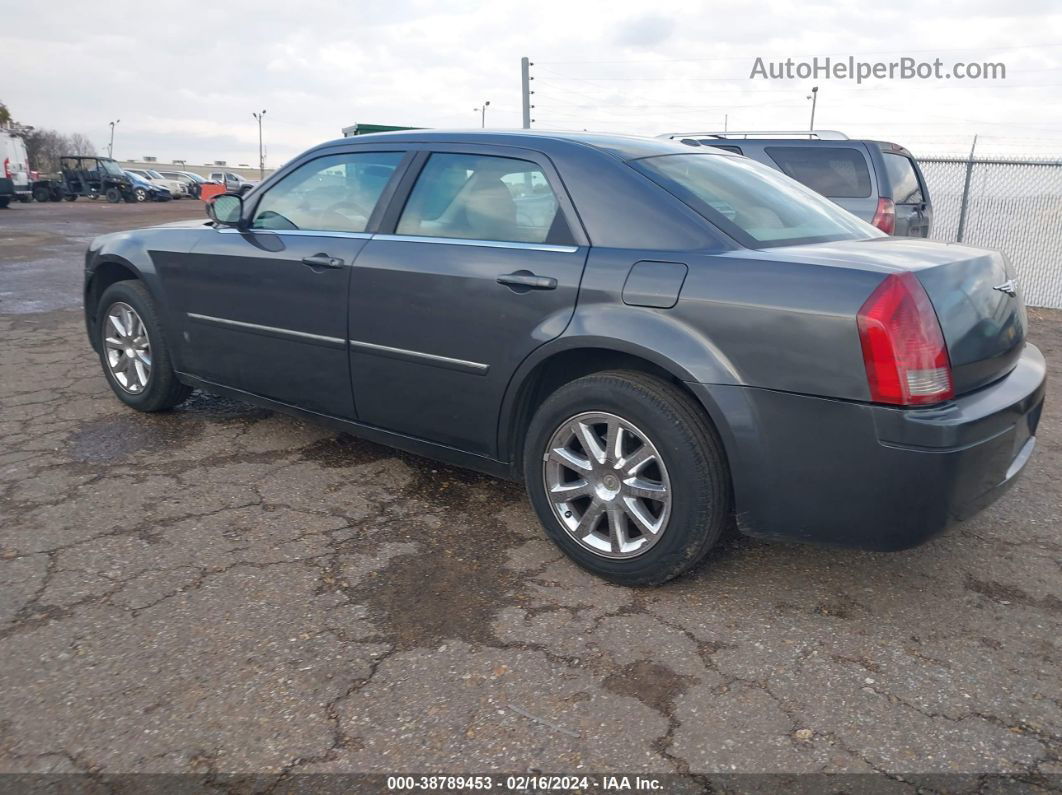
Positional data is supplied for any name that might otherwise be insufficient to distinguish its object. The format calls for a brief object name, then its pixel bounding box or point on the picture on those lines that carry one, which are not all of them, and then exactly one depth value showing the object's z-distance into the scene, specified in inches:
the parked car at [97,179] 1341.0
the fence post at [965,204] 423.9
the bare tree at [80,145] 3319.4
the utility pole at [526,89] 730.8
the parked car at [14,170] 1042.1
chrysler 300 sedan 99.9
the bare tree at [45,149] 2272.1
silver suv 305.0
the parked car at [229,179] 1671.4
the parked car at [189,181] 1738.4
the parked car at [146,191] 1375.5
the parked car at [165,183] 1509.1
